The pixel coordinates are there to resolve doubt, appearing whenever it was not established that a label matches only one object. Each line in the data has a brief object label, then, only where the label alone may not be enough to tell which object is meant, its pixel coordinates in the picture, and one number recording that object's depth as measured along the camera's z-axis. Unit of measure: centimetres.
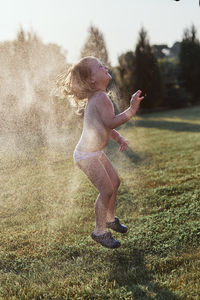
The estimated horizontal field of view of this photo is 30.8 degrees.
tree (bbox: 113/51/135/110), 1738
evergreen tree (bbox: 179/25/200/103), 2135
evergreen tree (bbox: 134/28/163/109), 1738
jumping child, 231
